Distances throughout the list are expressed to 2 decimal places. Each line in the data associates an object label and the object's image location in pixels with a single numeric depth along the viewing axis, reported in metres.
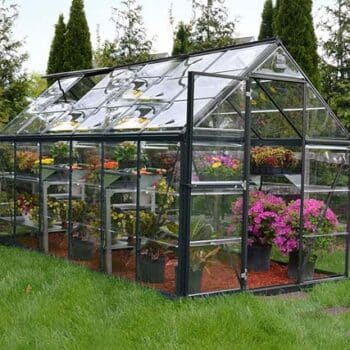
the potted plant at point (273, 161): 7.41
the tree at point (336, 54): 12.33
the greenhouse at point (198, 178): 6.27
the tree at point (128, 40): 15.59
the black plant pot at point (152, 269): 6.65
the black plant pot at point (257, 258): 7.72
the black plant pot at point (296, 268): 7.21
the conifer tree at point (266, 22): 14.87
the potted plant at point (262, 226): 7.43
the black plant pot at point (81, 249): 7.89
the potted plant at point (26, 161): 9.05
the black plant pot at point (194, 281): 6.12
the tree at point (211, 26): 14.75
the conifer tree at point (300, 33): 11.12
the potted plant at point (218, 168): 6.18
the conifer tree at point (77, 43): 14.38
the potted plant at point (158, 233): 6.45
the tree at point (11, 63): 14.63
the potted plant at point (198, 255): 6.14
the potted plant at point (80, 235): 7.89
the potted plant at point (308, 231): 7.17
